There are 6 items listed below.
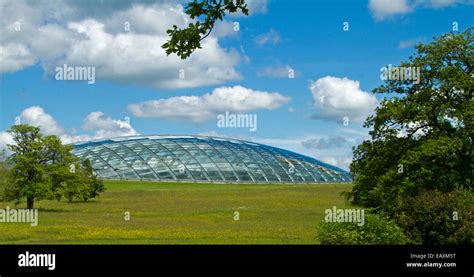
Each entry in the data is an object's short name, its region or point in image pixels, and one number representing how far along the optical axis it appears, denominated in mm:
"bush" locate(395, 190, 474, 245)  22125
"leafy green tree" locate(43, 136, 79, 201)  50906
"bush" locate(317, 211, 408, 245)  21359
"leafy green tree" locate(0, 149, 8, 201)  49219
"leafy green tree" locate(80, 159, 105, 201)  62425
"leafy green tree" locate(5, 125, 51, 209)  49281
